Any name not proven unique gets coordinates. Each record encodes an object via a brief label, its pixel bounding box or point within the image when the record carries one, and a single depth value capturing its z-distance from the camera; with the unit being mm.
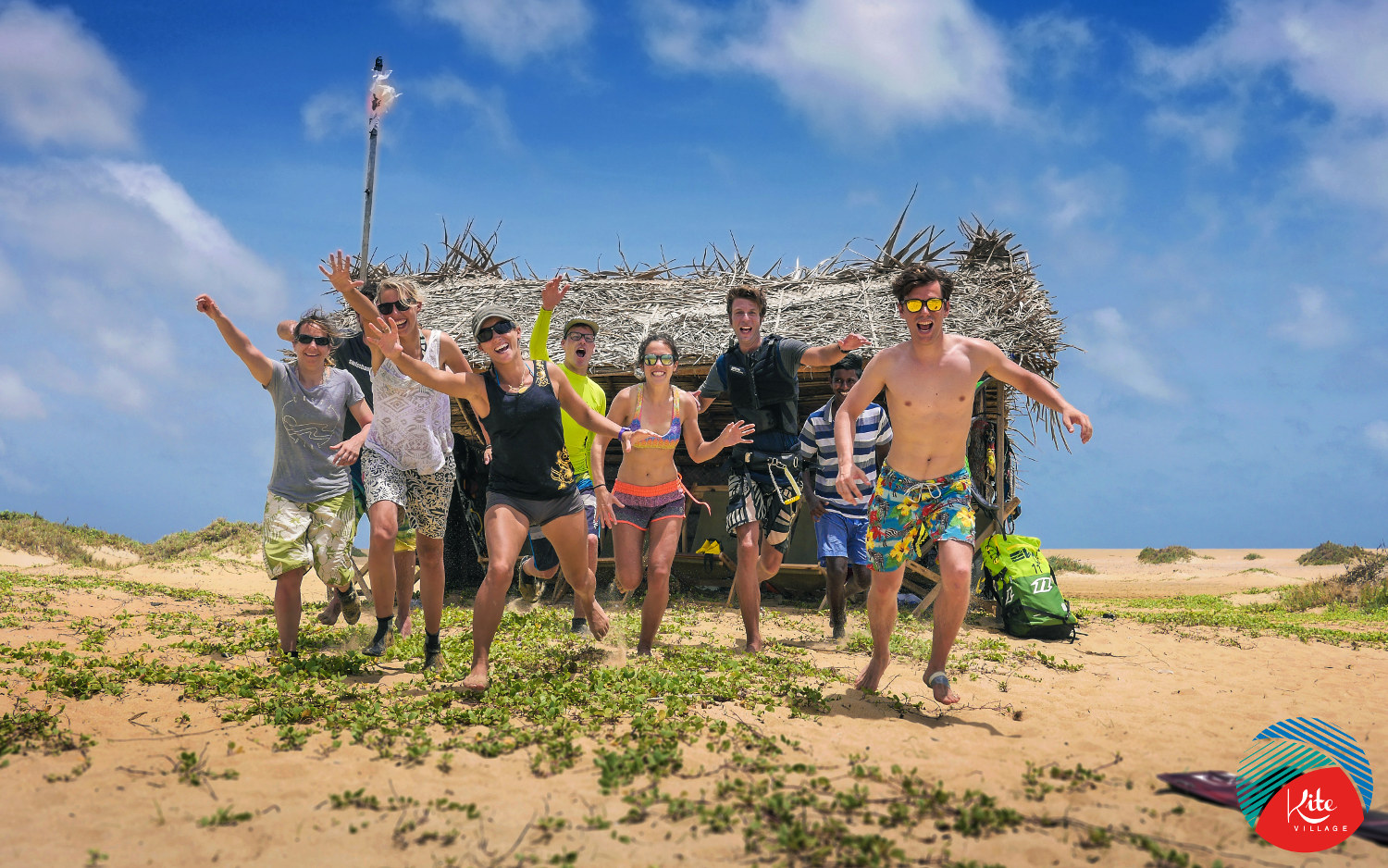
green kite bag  8391
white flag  13219
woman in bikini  5816
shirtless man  4691
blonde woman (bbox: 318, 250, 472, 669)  5336
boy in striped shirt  7211
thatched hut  10391
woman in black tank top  4660
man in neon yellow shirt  6660
